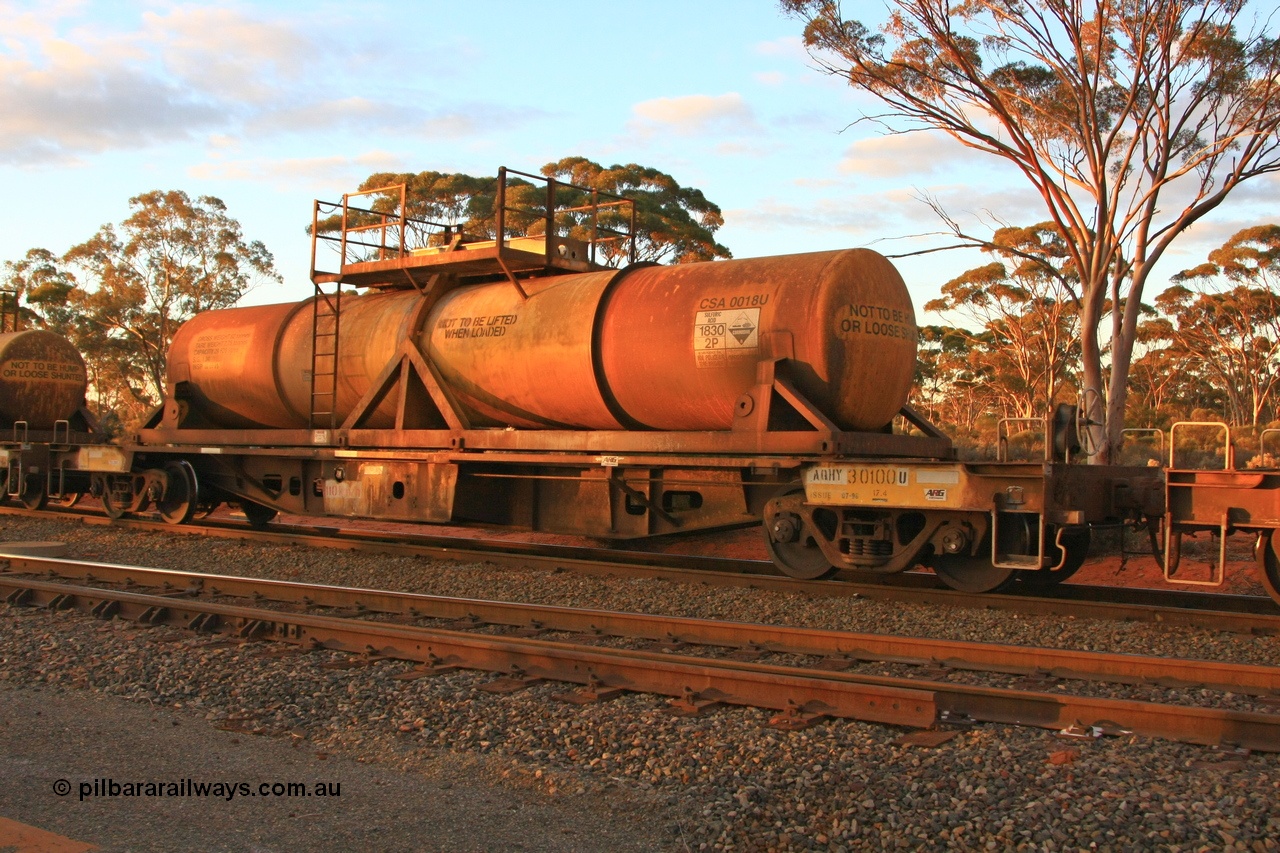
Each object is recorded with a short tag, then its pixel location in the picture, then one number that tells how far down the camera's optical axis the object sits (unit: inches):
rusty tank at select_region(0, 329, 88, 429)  753.6
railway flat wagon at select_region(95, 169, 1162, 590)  362.0
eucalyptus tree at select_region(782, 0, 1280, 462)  784.9
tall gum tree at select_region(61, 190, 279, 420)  1956.2
